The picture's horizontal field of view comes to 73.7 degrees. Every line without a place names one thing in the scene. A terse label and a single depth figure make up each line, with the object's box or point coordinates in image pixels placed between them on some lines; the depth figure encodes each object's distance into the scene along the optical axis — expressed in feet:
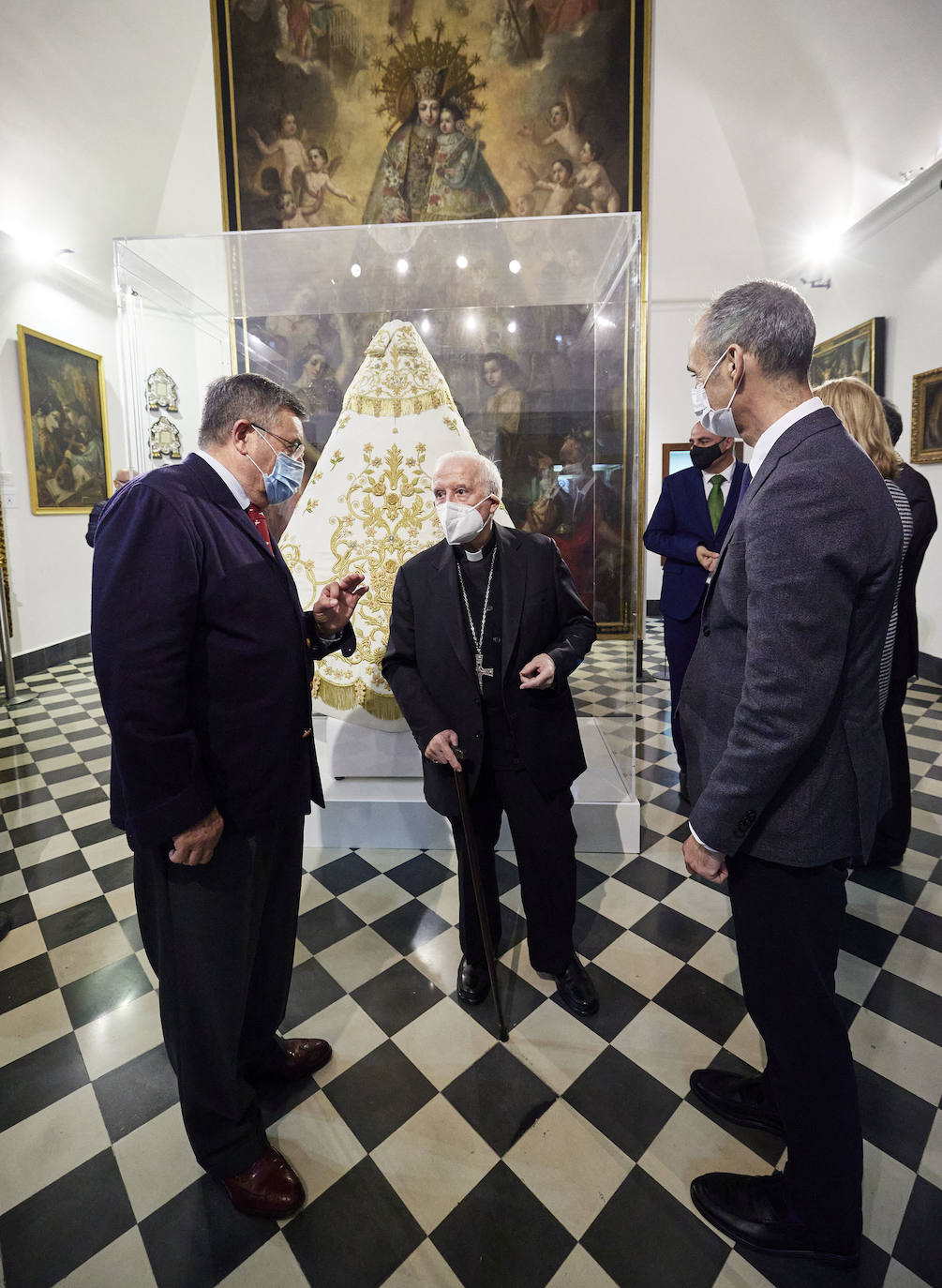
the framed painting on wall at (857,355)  21.85
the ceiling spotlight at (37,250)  21.66
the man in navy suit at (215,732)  4.30
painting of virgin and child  18.58
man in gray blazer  3.59
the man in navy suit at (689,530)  11.20
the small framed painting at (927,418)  19.80
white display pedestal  10.46
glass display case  10.69
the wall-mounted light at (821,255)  23.40
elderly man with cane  6.59
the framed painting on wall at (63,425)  23.07
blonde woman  6.84
